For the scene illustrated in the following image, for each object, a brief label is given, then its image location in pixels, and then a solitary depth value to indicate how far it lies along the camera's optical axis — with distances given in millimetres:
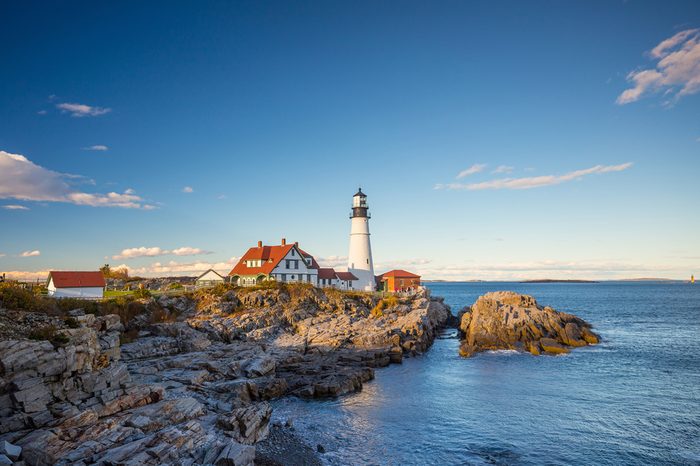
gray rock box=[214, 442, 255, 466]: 13145
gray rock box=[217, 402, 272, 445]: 15930
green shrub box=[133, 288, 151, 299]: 37850
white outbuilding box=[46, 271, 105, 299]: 34500
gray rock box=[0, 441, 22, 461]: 11258
